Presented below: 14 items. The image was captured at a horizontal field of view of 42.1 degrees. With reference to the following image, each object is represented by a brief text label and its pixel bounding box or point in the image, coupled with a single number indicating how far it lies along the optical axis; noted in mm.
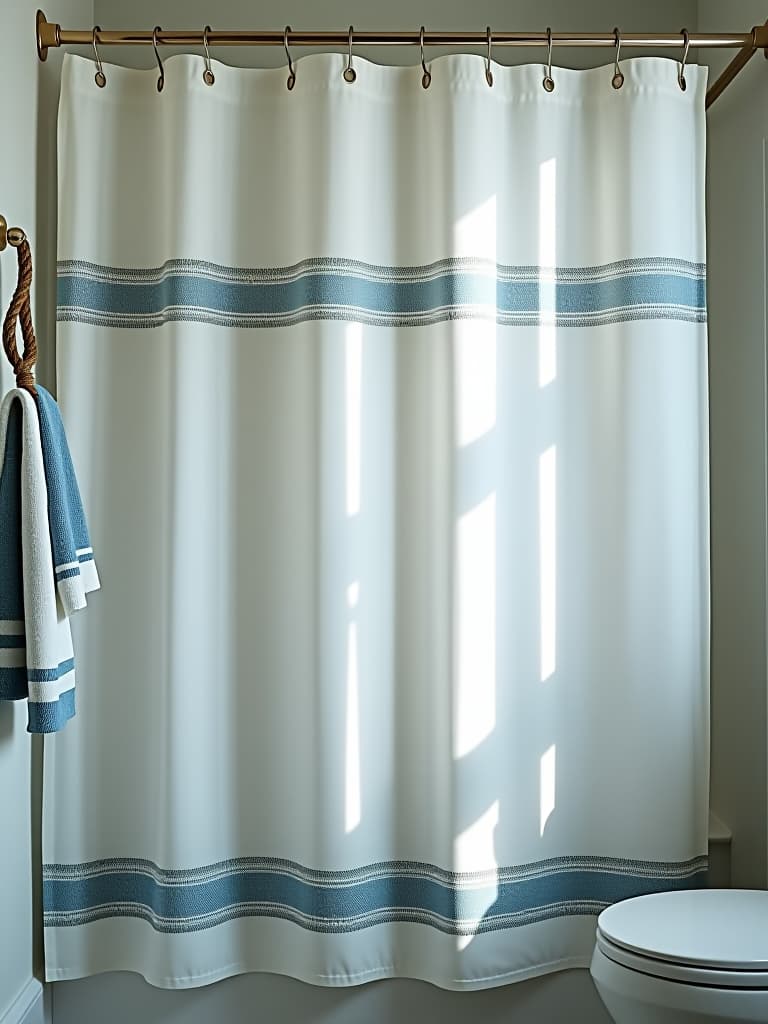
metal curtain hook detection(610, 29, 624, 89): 2014
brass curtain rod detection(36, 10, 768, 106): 1976
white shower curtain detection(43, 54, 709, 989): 1981
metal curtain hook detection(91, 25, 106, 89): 1994
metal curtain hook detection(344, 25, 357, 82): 1983
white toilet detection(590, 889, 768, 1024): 1524
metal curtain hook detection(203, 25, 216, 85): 1986
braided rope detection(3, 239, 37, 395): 1712
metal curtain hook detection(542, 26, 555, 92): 2023
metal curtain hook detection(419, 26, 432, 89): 2002
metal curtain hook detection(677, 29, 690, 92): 2023
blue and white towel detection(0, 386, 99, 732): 1667
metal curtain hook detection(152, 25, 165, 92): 1957
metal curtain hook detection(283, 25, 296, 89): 1997
